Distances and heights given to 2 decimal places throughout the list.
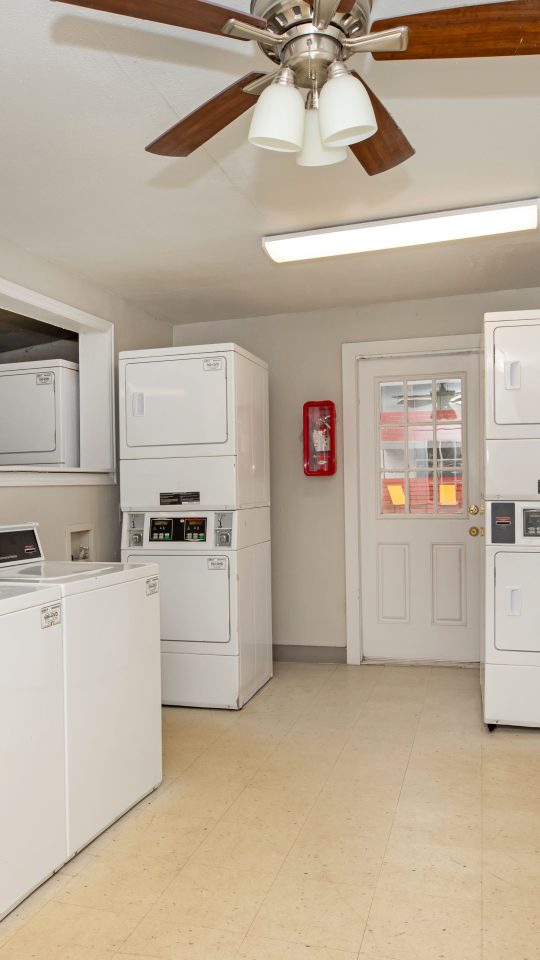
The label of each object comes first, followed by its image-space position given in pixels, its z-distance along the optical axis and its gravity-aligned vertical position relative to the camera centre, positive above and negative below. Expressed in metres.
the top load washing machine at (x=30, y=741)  2.10 -0.79
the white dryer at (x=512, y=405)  3.50 +0.34
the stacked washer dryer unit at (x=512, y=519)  3.51 -0.21
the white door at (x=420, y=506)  4.75 -0.20
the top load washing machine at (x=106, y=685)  2.42 -0.75
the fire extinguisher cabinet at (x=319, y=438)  4.90 +0.27
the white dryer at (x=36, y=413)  4.29 +0.40
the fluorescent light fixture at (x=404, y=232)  3.20 +1.14
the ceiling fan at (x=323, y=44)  1.49 +0.94
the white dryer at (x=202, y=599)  3.99 -0.67
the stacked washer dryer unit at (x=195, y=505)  4.00 -0.15
